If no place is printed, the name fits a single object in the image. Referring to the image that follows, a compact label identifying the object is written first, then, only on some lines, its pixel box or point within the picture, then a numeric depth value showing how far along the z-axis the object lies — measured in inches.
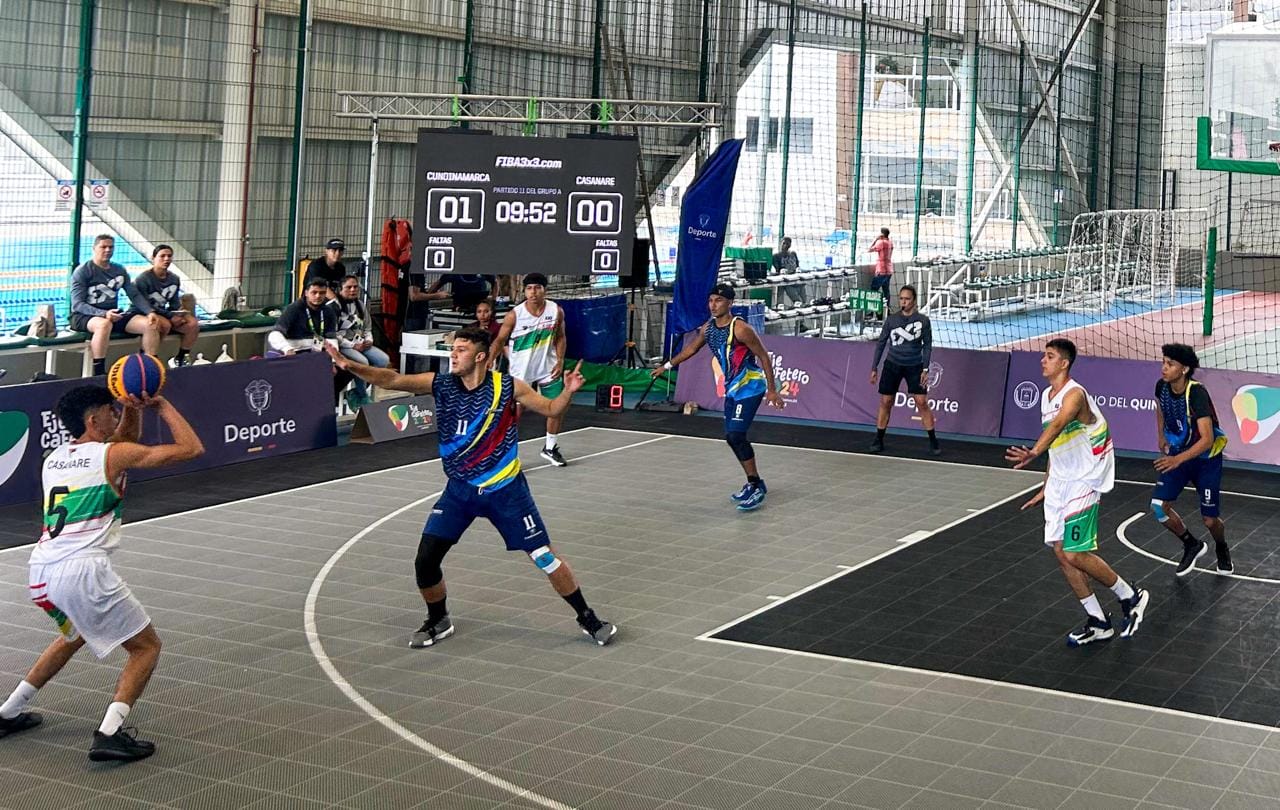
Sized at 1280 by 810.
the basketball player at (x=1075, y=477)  404.8
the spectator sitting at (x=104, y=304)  649.0
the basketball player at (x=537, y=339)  639.8
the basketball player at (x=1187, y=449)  471.2
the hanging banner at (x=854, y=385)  773.3
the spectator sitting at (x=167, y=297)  668.1
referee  712.4
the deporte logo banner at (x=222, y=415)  557.3
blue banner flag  824.9
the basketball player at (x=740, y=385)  585.9
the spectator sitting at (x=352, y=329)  716.7
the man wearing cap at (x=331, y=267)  743.1
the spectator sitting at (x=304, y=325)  690.2
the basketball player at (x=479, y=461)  384.8
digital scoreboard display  749.3
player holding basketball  301.9
